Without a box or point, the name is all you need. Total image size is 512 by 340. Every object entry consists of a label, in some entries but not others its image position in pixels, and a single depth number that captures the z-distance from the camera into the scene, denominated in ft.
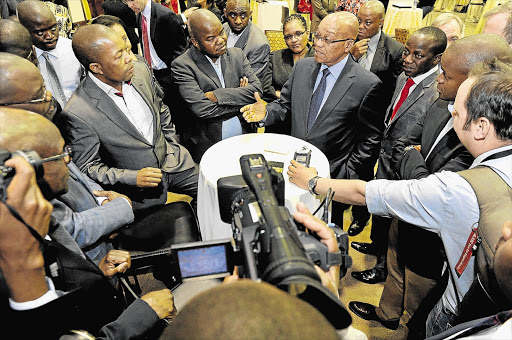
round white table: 6.63
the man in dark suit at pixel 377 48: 11.48
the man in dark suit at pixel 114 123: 7.33
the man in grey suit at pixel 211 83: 10.00
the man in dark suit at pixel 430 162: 5.89
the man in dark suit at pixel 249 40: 12.87
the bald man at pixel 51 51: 10.19
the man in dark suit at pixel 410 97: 8.31
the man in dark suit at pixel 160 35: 13.37
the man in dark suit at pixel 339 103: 8.32
